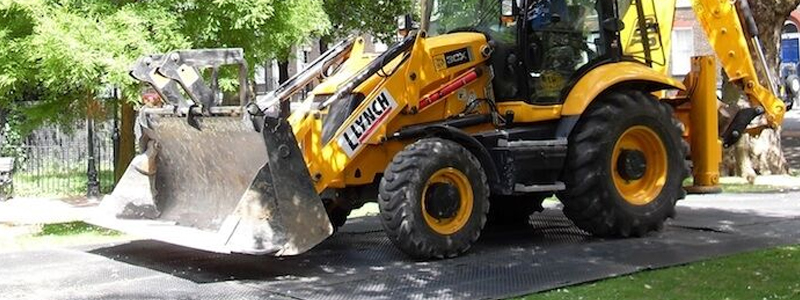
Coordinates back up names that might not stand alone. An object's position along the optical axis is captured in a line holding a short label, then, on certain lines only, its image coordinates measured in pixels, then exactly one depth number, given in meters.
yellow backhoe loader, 8.49
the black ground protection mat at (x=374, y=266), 7.79
